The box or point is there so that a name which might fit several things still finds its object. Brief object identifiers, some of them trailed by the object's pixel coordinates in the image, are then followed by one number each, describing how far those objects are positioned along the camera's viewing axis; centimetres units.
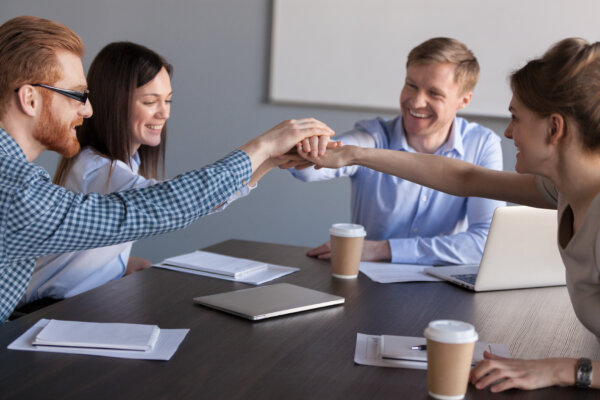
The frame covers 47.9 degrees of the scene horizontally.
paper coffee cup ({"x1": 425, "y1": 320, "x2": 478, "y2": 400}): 103
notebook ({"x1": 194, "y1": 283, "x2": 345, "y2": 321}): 143
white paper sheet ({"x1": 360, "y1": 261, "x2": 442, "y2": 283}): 178
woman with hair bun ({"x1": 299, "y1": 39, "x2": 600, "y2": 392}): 114
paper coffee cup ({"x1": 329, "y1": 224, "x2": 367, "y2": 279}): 175
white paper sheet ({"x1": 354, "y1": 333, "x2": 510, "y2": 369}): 119
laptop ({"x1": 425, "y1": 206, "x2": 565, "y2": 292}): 168
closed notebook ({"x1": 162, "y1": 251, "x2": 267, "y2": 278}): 178
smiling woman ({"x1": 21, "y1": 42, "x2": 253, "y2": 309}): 189
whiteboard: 323
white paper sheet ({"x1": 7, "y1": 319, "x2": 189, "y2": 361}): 118
